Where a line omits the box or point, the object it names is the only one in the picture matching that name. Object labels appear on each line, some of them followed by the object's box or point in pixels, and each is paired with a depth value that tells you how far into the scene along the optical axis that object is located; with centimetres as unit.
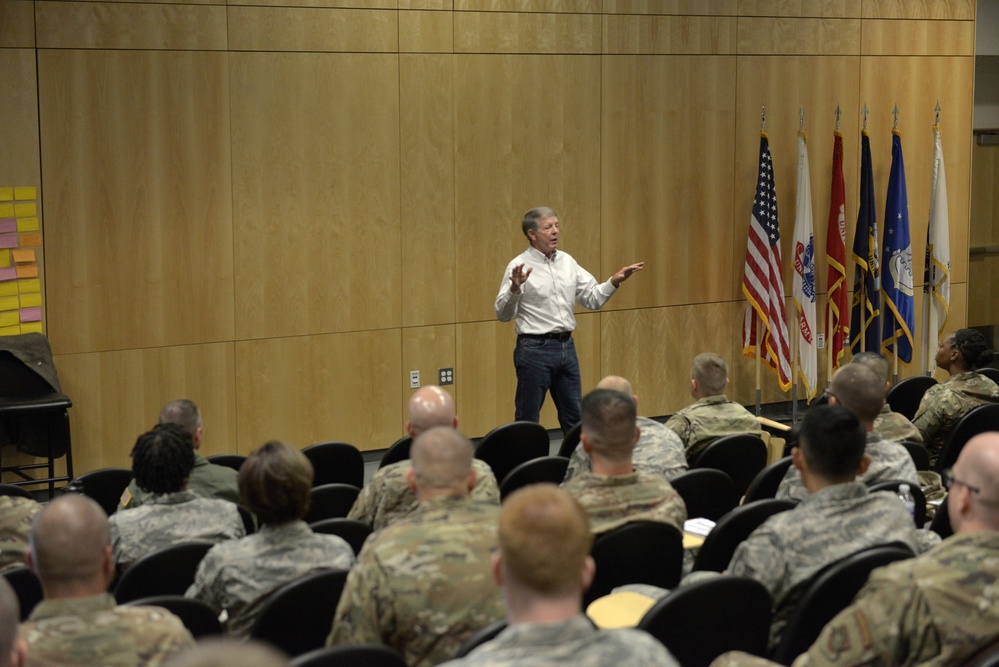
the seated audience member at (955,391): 609
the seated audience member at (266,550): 330
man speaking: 741
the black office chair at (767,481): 475
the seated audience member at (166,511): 387
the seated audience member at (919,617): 267
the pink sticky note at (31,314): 714
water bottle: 425
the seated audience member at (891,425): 546
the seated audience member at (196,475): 440
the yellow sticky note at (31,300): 713
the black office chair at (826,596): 316
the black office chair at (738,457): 528
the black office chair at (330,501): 464
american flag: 905
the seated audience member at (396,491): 423
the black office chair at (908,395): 719
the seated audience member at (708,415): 559
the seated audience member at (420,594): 295
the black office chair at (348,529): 383
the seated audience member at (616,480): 382
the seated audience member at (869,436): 439
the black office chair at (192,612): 307
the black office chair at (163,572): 354
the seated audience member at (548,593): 209
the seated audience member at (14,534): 394
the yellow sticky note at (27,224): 709
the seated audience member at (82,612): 258
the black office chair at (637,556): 366
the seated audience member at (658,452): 491
